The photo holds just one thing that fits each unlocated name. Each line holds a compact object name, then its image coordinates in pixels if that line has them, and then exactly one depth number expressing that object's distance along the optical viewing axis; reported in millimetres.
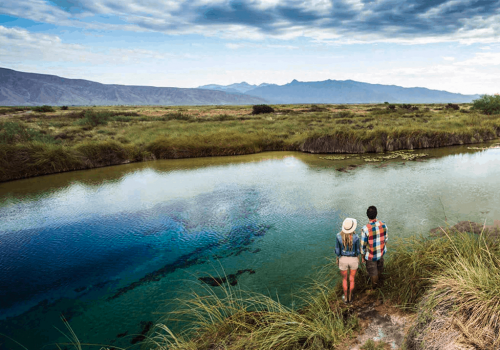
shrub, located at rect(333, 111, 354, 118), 40750
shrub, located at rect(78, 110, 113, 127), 32287
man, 4469
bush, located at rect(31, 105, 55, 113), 56375
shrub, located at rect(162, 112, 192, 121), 41719
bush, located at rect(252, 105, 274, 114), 51838
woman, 4305
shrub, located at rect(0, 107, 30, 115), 53538
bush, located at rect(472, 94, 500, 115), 38178
